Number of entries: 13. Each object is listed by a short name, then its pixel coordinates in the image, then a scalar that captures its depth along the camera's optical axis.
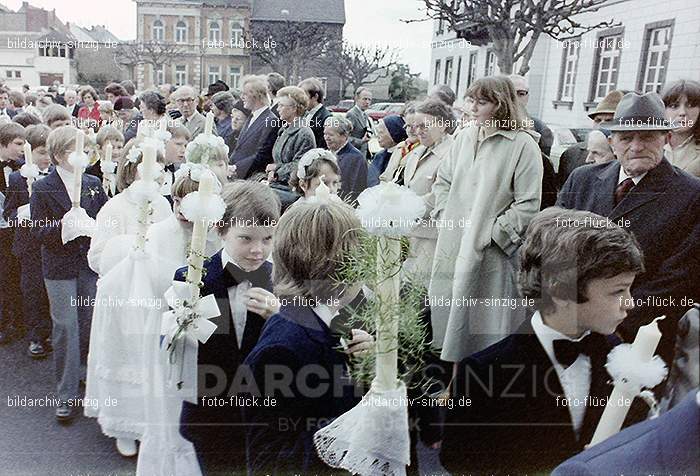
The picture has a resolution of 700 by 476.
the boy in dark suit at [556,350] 1.10
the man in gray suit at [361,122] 3.06
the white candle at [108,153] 1.93
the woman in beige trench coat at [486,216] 1.78
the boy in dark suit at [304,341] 1.07
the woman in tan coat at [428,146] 2.20
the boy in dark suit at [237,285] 1.33
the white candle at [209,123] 1.74
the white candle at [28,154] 1.84
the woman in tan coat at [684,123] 1.66
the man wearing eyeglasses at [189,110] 2.59
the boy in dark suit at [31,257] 1.82
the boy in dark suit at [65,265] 1.75
